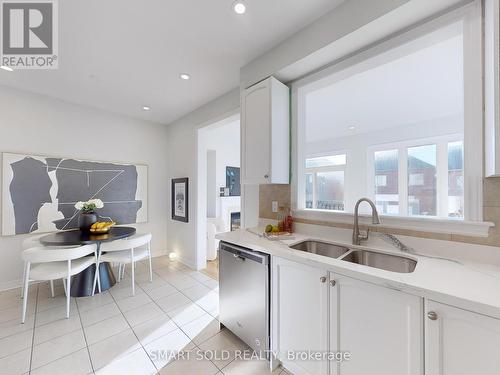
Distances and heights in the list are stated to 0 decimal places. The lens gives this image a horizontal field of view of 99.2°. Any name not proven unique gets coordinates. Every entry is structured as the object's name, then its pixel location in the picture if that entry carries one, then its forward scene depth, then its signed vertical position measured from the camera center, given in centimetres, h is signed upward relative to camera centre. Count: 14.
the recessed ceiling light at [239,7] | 151 +131
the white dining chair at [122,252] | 263 -83
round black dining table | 234 -61
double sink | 139 -50
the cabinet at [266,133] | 193 +52
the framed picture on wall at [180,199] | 369 -20
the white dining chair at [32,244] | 240 -63
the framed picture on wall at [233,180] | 489 +18
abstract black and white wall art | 274 -4
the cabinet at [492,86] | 99 +50
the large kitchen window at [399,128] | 126 +97
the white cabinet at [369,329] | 84 -69
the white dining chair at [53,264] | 205 -83
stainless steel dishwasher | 156 -86
